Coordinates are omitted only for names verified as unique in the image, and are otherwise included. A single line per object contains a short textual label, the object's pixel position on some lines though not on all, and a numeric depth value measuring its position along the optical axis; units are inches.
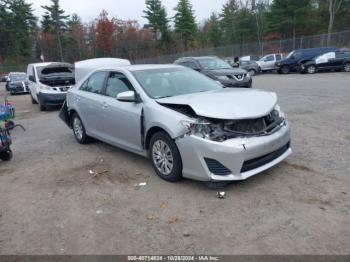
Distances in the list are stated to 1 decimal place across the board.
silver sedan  167.6
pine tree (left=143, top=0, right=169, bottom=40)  2373.6
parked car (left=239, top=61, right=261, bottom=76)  1122.7
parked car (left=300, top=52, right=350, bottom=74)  880.3
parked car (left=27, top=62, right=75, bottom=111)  506.9
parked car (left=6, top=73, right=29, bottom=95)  938.1
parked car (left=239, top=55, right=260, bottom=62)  1220.4
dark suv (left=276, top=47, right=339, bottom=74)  933.4
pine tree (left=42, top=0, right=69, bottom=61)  2558.3
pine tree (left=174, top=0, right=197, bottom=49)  2429.9
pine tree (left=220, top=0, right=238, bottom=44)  2369.6
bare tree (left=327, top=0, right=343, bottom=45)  1365.7
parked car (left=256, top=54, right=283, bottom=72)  1108.1
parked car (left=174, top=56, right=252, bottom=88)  507.5
